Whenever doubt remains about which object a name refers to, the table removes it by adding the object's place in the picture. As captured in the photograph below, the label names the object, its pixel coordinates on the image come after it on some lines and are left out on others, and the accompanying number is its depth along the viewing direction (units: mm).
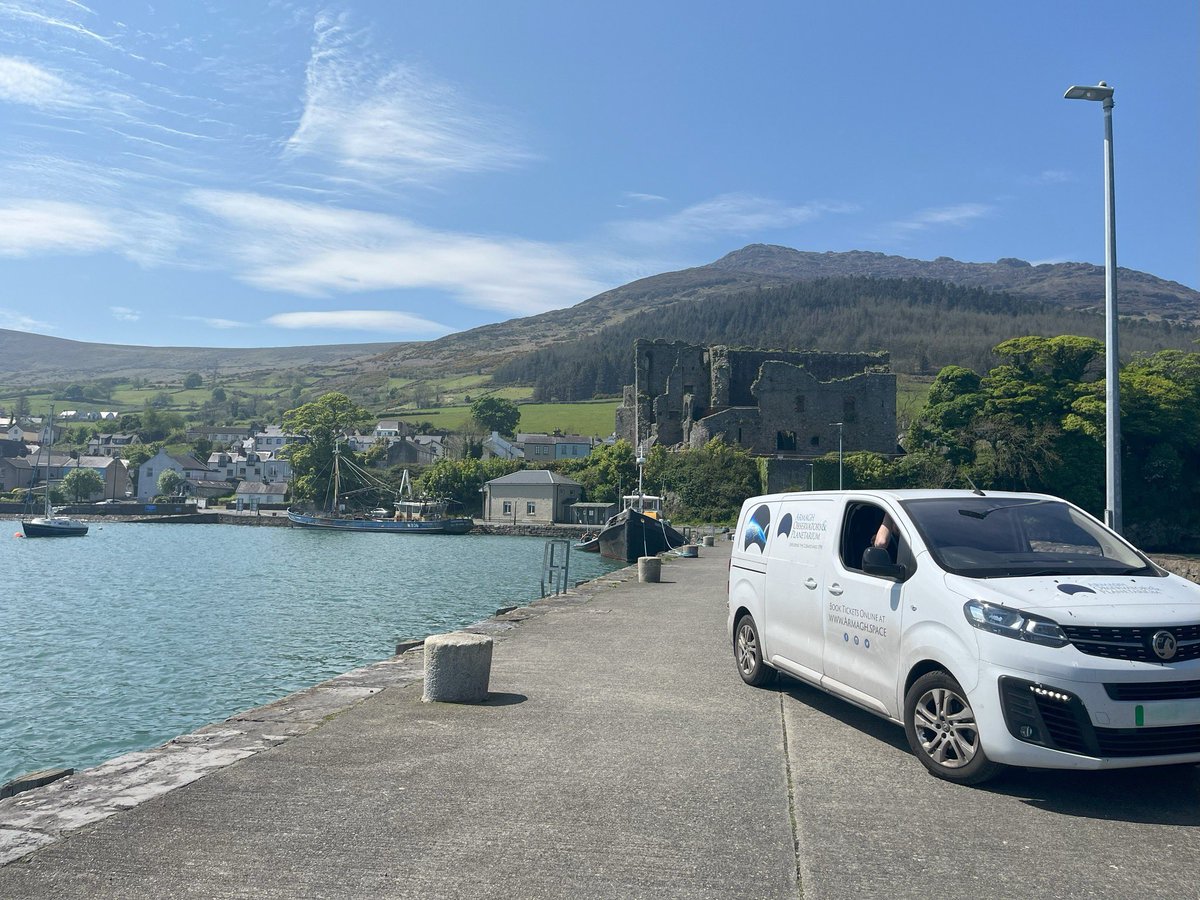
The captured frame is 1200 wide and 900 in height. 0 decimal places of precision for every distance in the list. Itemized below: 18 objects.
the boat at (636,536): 46594
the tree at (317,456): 95188
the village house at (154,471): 122250
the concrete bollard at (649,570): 22641
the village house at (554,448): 110062
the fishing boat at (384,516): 80062
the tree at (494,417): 129625
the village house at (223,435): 154000
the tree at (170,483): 118375
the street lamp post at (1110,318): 11823
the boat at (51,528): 76625
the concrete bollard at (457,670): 8234
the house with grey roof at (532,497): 80000
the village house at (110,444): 139875
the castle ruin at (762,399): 74875
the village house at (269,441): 147750
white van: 5094
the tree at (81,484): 112812
